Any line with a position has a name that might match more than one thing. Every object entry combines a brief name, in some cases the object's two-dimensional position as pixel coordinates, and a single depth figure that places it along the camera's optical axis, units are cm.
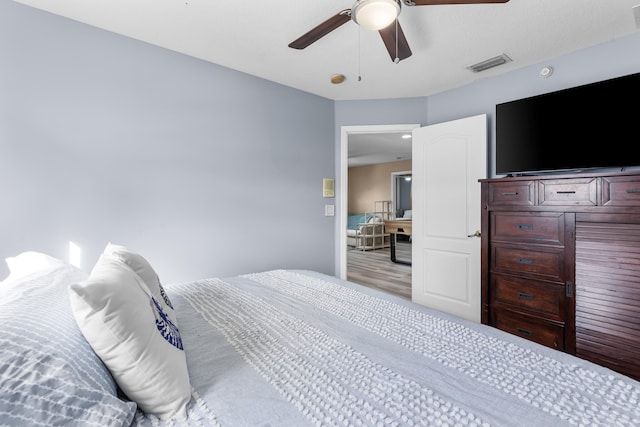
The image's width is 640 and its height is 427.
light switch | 336
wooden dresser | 171
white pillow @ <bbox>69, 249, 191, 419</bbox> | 67
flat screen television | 200
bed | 59
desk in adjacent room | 586
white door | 280
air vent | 246
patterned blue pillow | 51
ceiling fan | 130
